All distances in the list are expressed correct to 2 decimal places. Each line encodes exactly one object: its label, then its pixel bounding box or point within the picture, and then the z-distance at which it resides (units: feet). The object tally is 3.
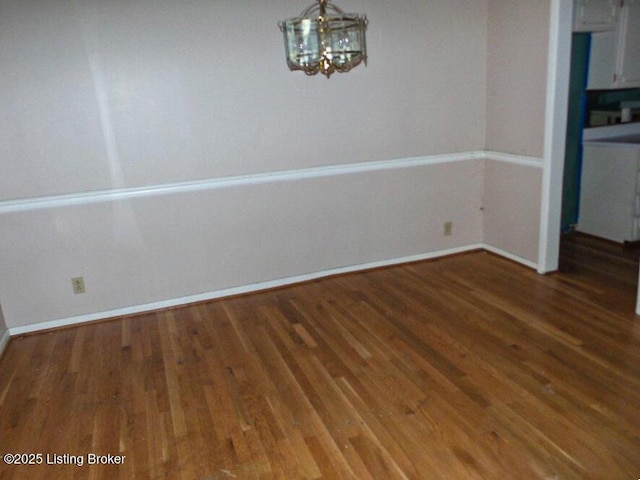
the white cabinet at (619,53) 13.30
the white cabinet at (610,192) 13.82
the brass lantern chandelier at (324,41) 5.99
